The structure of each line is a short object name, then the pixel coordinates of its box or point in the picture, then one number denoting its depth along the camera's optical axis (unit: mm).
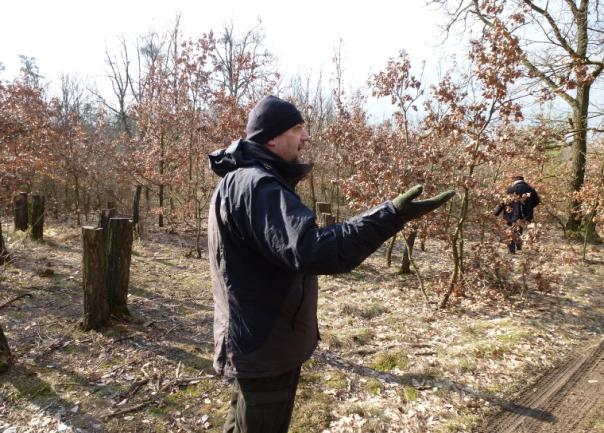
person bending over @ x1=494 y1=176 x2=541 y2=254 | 9102
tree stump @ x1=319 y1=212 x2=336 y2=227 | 8738
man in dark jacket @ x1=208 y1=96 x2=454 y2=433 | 1449
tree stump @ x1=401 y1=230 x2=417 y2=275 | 8812
